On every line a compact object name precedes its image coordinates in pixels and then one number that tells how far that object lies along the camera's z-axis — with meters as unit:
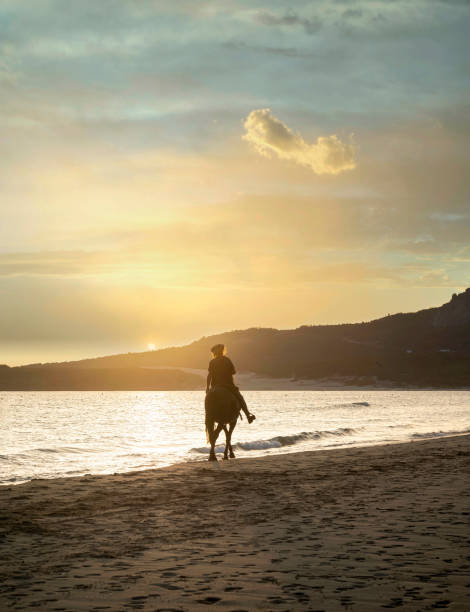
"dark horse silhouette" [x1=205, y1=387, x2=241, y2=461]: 17.58
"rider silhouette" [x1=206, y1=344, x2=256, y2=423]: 17.77
